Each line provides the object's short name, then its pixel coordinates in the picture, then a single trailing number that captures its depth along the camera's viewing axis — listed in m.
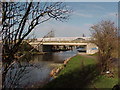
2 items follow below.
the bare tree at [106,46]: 10.04
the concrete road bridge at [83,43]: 25.92
